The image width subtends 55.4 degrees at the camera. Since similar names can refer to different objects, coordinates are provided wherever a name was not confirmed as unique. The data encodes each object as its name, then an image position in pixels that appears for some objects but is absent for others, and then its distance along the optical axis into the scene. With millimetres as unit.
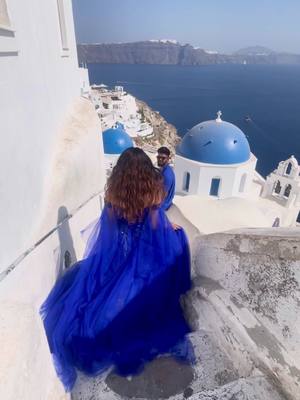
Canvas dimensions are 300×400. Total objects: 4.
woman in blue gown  1960
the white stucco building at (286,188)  12875
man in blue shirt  3369
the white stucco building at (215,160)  10852
